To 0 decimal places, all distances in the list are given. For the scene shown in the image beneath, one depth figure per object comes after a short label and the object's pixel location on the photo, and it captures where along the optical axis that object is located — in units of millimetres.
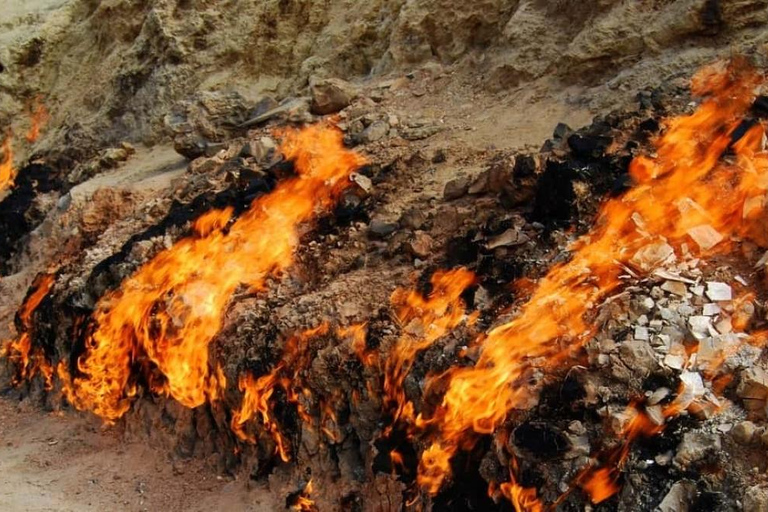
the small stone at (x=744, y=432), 5551
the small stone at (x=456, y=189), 8938
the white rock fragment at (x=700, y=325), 6217
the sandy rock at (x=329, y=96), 11914
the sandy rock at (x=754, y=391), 5723
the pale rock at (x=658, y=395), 5945
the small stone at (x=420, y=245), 8375
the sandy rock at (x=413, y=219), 8805
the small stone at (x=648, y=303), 6473
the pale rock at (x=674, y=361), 6066
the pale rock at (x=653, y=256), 6848
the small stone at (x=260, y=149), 11320
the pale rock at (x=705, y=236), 6918
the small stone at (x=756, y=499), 5215
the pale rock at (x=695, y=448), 5594
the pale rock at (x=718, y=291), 6457
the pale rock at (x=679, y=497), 5441
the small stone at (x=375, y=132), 10922
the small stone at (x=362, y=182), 9742
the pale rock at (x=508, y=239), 7750
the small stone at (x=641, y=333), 6289
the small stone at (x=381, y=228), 8984
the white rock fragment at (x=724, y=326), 6254
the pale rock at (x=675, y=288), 6527
